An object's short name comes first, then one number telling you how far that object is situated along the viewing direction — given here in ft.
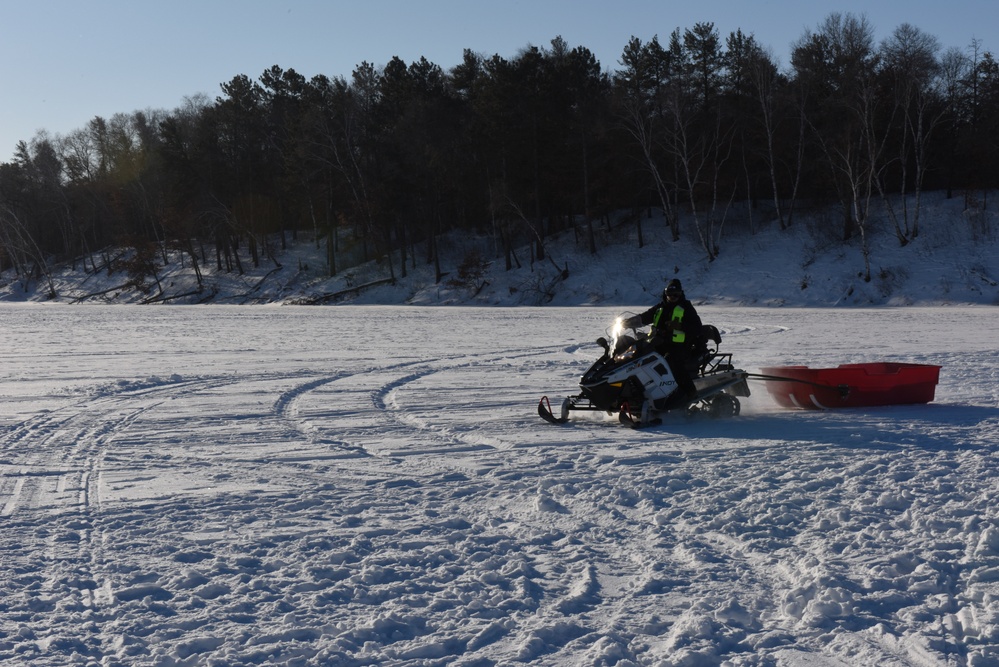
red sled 32.94
